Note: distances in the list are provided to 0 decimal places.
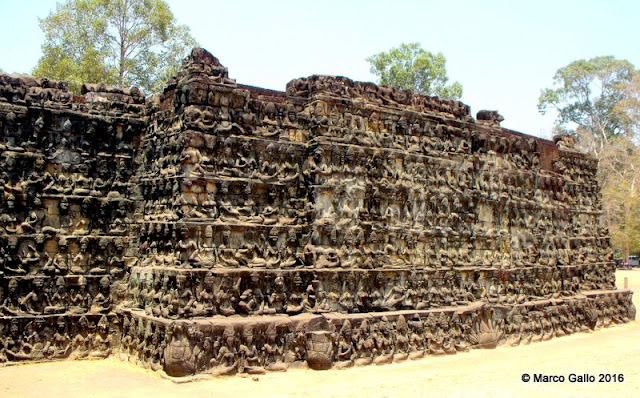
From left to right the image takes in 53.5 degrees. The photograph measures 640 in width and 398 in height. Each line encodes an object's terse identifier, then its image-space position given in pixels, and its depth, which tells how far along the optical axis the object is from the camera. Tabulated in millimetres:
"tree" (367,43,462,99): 39344
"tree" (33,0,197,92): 25625
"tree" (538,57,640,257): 42500
